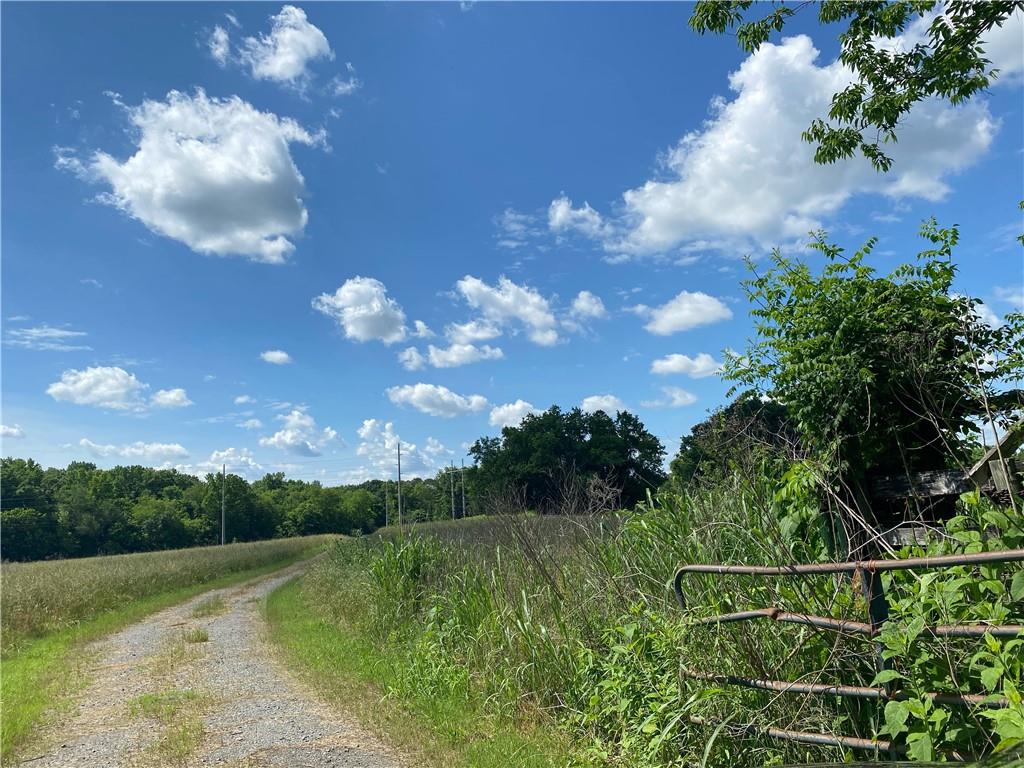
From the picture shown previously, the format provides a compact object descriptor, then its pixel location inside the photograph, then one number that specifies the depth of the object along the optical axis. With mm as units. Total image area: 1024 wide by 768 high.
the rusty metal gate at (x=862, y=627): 2176
